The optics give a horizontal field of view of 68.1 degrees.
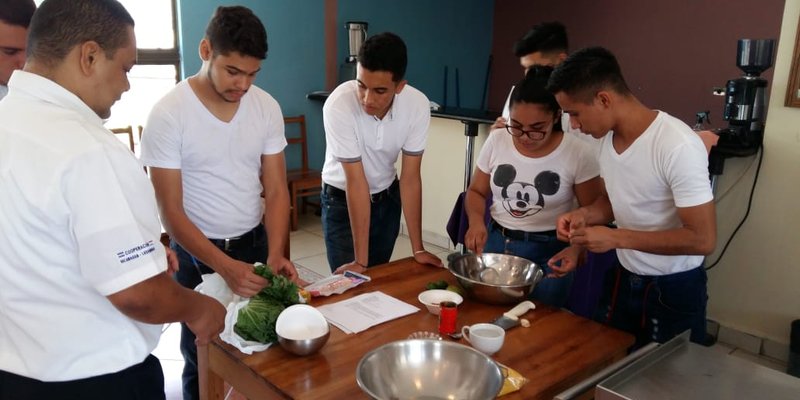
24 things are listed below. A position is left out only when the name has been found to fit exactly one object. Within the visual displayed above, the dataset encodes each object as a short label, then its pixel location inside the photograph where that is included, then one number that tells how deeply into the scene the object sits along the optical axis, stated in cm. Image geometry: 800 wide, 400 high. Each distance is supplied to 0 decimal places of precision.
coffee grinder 274
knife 159
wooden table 130
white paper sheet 158
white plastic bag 142
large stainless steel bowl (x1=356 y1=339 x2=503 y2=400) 126
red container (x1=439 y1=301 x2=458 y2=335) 153
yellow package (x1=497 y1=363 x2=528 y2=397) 128
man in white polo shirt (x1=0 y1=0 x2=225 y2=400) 99
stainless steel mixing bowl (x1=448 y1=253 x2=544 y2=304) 170
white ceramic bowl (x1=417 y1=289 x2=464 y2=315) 170
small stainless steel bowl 137
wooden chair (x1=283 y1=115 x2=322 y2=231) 480
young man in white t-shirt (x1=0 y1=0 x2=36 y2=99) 159
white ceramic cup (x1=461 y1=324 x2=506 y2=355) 142
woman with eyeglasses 193
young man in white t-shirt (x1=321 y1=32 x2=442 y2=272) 205
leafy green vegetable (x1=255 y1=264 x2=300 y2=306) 156
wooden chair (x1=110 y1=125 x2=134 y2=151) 416
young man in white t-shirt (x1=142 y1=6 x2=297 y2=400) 172
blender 508
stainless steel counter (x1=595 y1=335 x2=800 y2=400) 112
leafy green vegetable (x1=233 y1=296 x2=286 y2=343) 143
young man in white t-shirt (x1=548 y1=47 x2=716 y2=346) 155
